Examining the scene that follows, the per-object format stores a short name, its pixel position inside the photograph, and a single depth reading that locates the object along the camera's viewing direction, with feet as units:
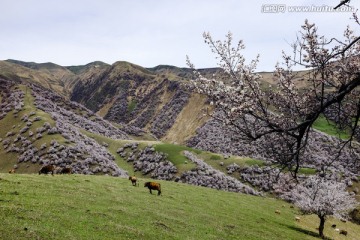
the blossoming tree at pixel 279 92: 35.88
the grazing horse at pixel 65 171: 148.28
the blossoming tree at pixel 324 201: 133.69
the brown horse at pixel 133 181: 147.35
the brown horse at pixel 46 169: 135.95
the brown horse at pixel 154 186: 131.85
